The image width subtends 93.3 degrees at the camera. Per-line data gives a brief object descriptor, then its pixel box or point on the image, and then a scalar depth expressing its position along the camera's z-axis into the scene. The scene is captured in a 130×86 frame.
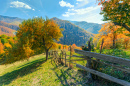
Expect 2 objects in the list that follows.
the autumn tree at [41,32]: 11.57
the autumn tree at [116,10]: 6.16
